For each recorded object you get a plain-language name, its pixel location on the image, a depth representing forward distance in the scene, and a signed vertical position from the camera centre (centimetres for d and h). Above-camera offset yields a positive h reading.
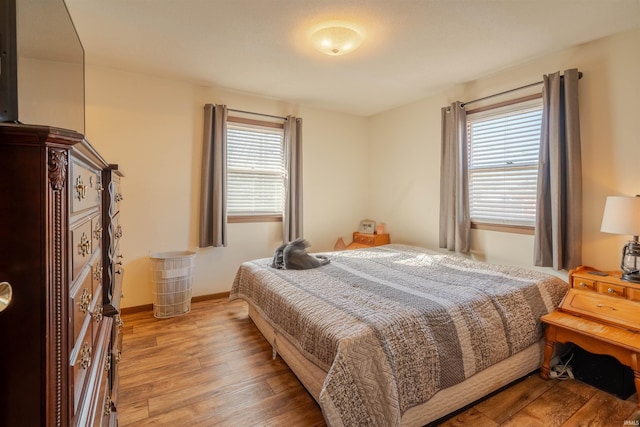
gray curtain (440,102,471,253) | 329 +31
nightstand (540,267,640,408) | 176 -72
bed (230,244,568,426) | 141 -69
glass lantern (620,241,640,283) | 207 -36
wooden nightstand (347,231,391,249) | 422 -43
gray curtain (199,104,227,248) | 343 +38
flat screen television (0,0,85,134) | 76 +53
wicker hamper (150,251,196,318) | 304 -77
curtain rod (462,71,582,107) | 273 +117
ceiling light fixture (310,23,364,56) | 220 +129
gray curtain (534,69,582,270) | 248 +28
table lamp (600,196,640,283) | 201 -9
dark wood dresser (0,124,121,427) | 52 -13
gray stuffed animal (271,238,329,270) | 267 -44
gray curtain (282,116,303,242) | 392 +44
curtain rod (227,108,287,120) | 363 +119
